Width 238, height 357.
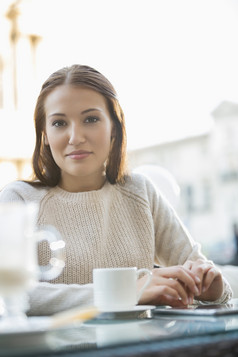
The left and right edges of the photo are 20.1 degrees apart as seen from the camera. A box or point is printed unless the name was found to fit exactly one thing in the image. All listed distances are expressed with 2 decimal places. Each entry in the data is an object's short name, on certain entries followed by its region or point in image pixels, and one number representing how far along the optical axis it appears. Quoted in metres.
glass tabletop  0.55
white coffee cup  0.84
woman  1.20
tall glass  0.57
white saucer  0.78
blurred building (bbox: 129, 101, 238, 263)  10.96
